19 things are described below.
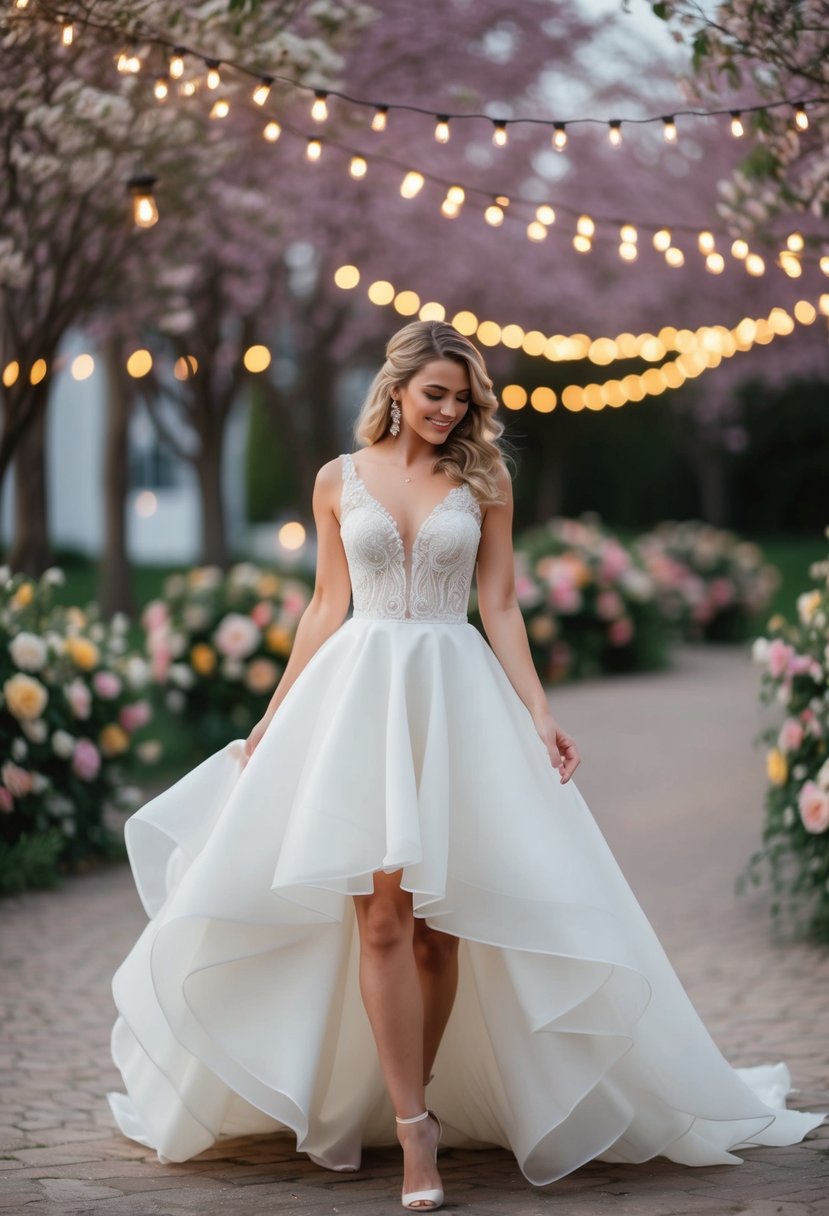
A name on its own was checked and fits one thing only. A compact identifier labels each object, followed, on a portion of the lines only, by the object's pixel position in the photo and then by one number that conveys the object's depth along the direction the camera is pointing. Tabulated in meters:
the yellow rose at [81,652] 7.48
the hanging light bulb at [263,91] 5.47
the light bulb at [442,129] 5.66
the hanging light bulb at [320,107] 5.73
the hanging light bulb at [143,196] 6.02
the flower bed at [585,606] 14.14
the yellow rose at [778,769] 5.86
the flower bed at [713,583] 17.33
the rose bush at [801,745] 5.74
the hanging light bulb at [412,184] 6.25
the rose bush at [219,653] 9.62
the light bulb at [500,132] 5.53
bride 3.46
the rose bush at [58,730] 6.91
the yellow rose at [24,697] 6.85
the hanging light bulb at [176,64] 5.43
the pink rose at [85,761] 7.22
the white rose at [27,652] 6.94
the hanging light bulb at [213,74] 5.39
